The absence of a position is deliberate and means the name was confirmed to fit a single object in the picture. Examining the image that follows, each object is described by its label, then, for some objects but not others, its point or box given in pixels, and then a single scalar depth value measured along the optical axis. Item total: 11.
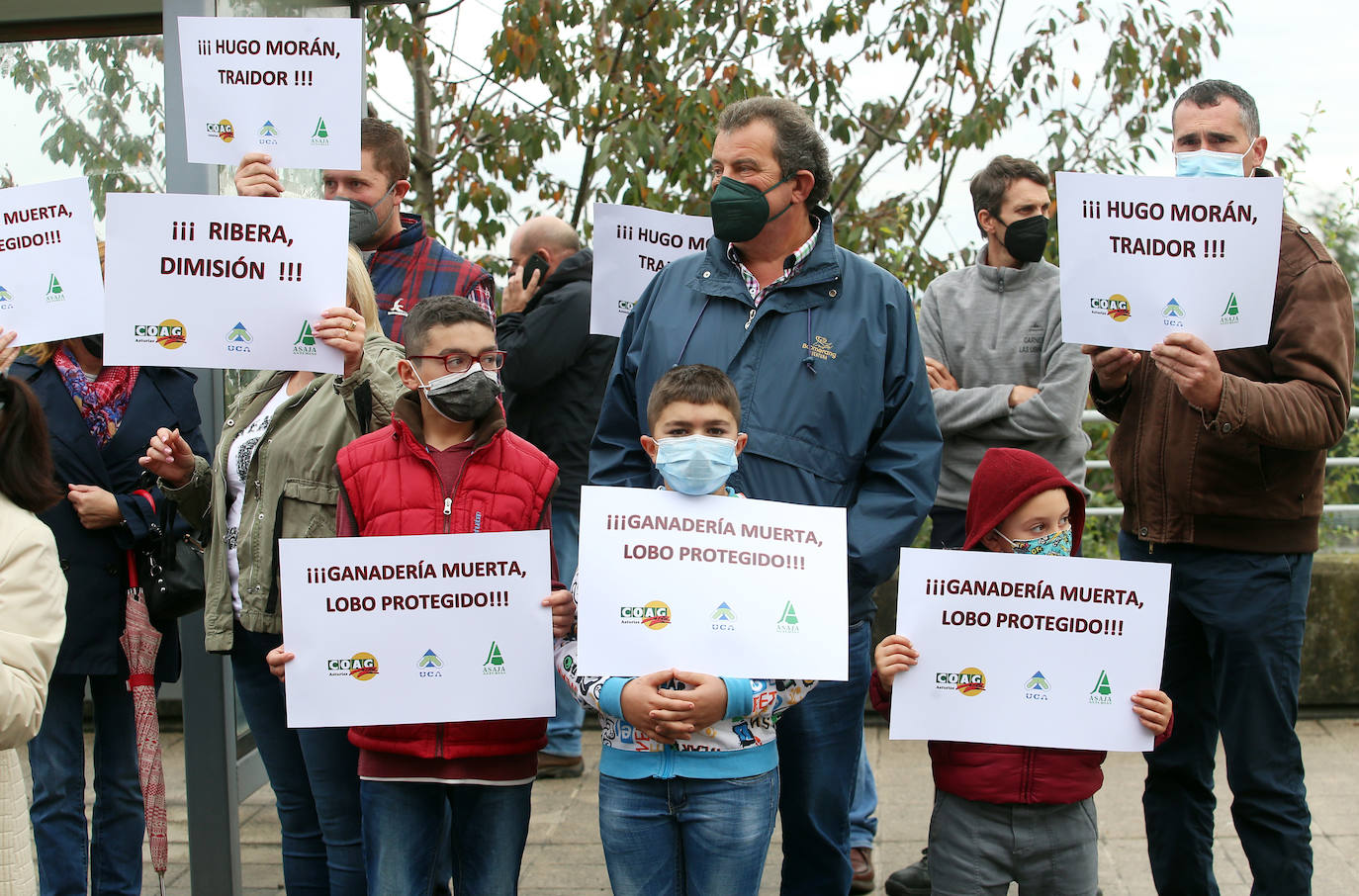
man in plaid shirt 4.20
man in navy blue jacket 3.18
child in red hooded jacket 3.06
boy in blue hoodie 2.88
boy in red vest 3.13
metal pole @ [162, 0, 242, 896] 4.16
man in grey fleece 4.06
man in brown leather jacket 3.42
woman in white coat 2.65
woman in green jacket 3.43
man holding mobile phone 5.22
